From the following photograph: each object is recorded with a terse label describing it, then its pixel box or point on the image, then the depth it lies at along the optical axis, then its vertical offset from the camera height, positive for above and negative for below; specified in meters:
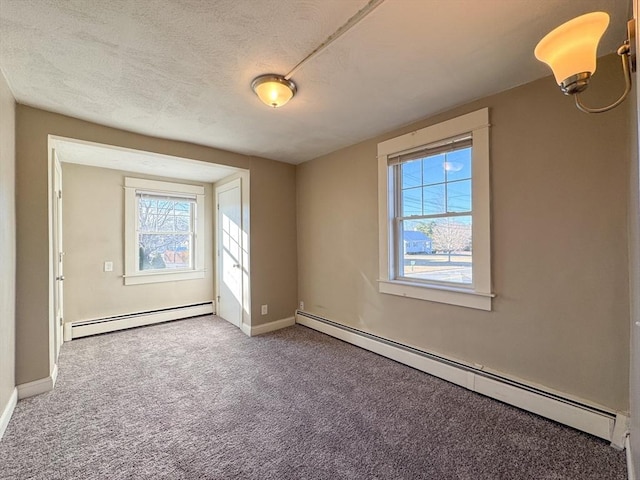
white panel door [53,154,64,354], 2.82 -0.15
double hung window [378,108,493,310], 2.28 +0.25
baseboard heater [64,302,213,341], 3.59 -1.12
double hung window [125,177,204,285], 4.05 +0.17
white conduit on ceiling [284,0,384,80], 1.37 +1.16
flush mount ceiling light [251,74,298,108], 1.94 +1.09
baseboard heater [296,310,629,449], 1.71 -1.16
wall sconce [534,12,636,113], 1.03 +0.75
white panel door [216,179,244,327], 4.00 -0.16
